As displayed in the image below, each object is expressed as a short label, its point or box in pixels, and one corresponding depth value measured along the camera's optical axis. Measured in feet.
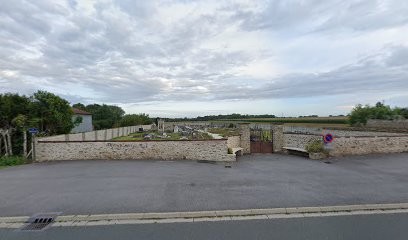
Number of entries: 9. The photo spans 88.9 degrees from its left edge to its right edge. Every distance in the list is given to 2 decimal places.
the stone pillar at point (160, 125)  138.35
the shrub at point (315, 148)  41.91
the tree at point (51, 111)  47.98
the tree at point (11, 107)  43.86
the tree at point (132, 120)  164.77
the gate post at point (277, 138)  49.03
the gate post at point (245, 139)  47.93
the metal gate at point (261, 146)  48.75
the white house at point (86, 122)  120.45
